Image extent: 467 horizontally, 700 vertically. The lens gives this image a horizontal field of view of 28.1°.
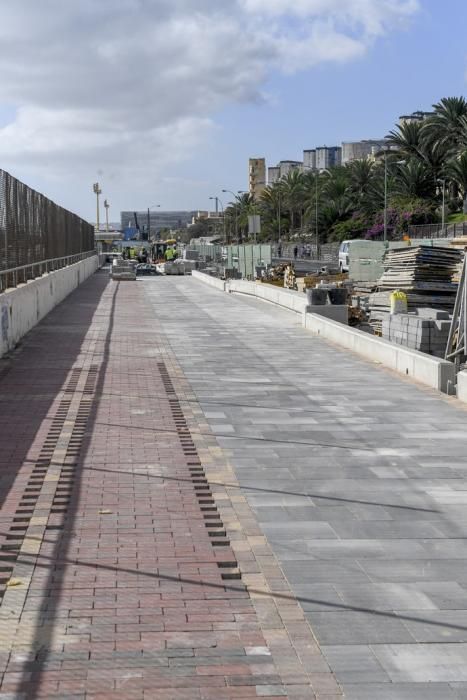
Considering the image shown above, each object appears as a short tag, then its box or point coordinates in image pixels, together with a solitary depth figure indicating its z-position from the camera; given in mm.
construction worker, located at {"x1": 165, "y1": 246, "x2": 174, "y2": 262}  83419
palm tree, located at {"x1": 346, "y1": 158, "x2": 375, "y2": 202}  87938
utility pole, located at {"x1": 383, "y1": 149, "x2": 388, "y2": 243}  62531
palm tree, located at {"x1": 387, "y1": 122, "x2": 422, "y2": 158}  73000
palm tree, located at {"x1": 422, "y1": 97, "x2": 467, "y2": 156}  67375
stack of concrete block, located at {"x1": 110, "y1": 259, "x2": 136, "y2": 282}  52281
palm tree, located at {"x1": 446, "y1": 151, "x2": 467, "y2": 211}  63219
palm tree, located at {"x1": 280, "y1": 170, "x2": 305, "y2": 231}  104625
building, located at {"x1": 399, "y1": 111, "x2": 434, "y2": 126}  75175
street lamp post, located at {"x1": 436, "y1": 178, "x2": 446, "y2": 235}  63131
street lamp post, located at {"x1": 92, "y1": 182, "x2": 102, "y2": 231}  165000
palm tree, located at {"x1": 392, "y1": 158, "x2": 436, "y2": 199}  73438
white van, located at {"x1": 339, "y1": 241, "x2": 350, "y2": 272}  56925
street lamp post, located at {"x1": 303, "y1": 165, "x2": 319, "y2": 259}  85562
